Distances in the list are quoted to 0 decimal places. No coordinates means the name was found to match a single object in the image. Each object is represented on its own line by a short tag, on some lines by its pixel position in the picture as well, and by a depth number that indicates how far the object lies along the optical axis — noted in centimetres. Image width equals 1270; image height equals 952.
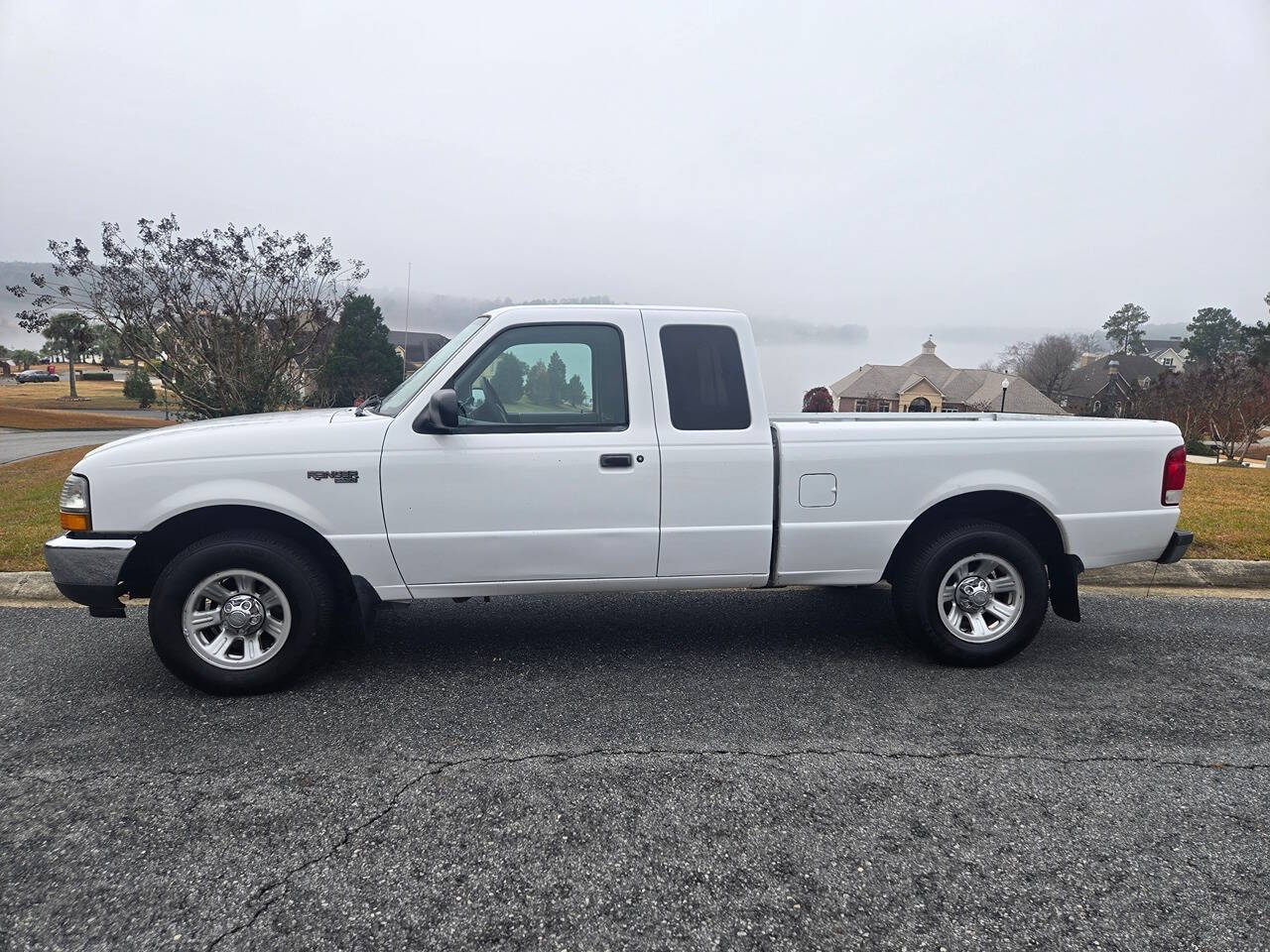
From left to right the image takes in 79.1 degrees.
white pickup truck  384
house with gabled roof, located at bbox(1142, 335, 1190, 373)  9040
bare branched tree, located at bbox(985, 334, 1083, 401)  7338
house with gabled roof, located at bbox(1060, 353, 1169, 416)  6295
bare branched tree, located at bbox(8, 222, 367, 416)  1598
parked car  8775
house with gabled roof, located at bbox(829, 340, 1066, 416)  5834
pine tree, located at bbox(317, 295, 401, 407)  2244
